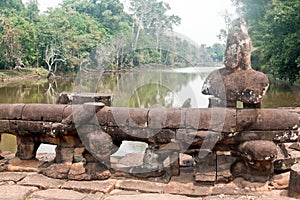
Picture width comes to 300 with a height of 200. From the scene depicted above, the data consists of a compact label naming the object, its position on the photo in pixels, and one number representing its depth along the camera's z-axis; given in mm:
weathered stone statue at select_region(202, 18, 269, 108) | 4668
